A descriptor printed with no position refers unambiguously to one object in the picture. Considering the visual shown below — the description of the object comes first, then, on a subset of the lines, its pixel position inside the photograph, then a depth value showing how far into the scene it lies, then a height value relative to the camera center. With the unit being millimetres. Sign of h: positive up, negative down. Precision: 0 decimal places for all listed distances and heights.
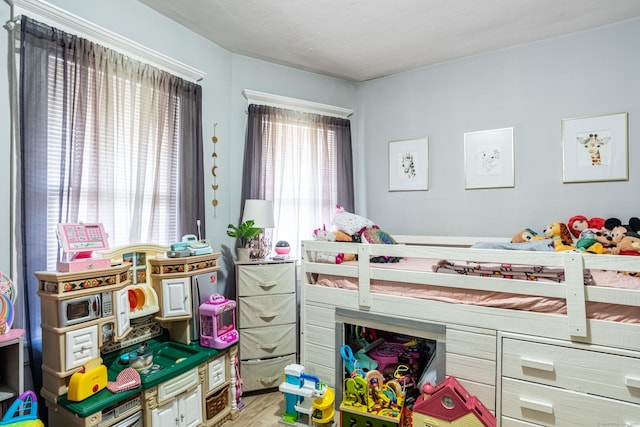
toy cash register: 1564 -141
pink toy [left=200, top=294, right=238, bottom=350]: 2121 -715
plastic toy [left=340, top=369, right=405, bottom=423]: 1870 -1043
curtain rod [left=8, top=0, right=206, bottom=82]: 1658 +1036
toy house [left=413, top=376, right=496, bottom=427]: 1608 -971
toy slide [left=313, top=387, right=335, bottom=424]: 1958 -1157
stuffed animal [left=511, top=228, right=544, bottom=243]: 2502 -190
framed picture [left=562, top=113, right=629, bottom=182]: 2465 +468
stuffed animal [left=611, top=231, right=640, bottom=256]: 1883 -200
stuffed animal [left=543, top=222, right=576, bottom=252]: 2469 -164
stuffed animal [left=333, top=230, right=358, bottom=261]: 2521 -176
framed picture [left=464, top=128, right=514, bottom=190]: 2873 +465
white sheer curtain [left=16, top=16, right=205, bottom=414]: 1637 +389
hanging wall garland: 2727 +343
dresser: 2479 -802
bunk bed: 1499 -566
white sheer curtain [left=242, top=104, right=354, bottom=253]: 2959 +447
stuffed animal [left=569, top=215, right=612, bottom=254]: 2053 -154
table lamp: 2645 -32
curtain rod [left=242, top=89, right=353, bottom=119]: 2984 +1044
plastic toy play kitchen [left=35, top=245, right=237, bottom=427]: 1515 -713
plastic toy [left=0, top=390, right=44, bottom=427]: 1299 -793
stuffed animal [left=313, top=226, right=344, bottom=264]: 2316 -287
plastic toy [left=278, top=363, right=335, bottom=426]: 1970 -1111
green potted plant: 2578 -146
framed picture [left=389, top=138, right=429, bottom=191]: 3273 +476
